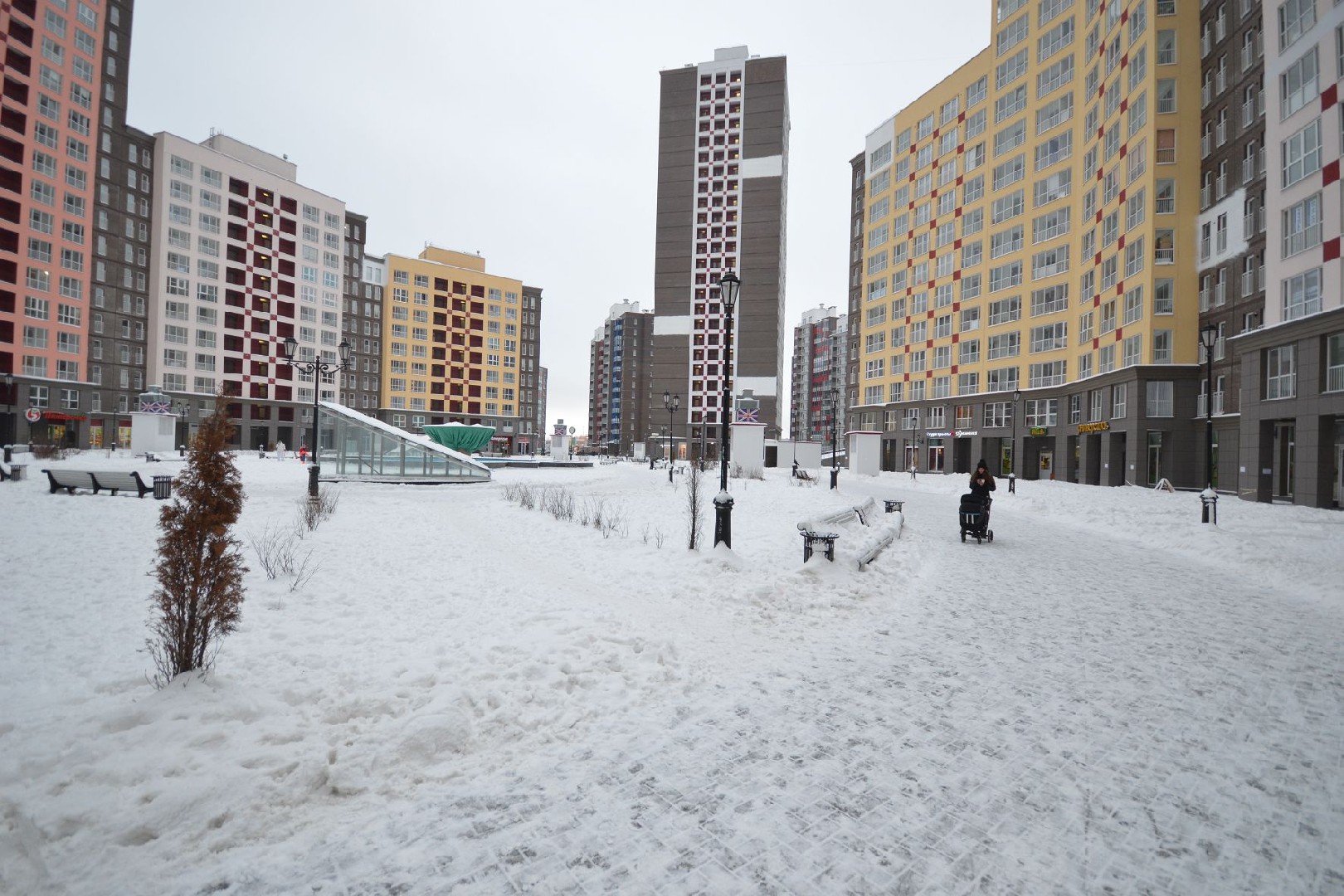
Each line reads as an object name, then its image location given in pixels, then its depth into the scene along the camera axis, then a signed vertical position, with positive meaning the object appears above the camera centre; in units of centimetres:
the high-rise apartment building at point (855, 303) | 6659 +1689
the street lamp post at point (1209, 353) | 1753 +347
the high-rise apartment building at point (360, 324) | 9250 +1866
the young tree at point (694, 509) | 1059 -100
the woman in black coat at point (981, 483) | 1384 -53
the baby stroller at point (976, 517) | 1366 -129
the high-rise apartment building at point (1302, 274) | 2106 +714
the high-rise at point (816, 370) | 14600 +2149
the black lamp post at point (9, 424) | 4512 +75
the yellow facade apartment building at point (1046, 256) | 3322 +1497
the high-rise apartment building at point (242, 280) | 6488 +1862
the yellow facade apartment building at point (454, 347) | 9550 +1616
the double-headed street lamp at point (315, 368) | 1772 +256
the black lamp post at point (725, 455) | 1007 -3
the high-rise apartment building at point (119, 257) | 5869 +1792
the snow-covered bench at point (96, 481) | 1673 -126
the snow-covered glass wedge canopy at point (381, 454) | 2742 -43
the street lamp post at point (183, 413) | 6581 +271
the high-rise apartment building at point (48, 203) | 4988 +1985
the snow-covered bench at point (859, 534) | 973 -155
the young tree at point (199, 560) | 443 -90
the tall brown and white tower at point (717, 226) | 8744 +3320
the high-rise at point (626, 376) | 15438 +1924
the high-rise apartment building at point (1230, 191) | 2942 +1392
